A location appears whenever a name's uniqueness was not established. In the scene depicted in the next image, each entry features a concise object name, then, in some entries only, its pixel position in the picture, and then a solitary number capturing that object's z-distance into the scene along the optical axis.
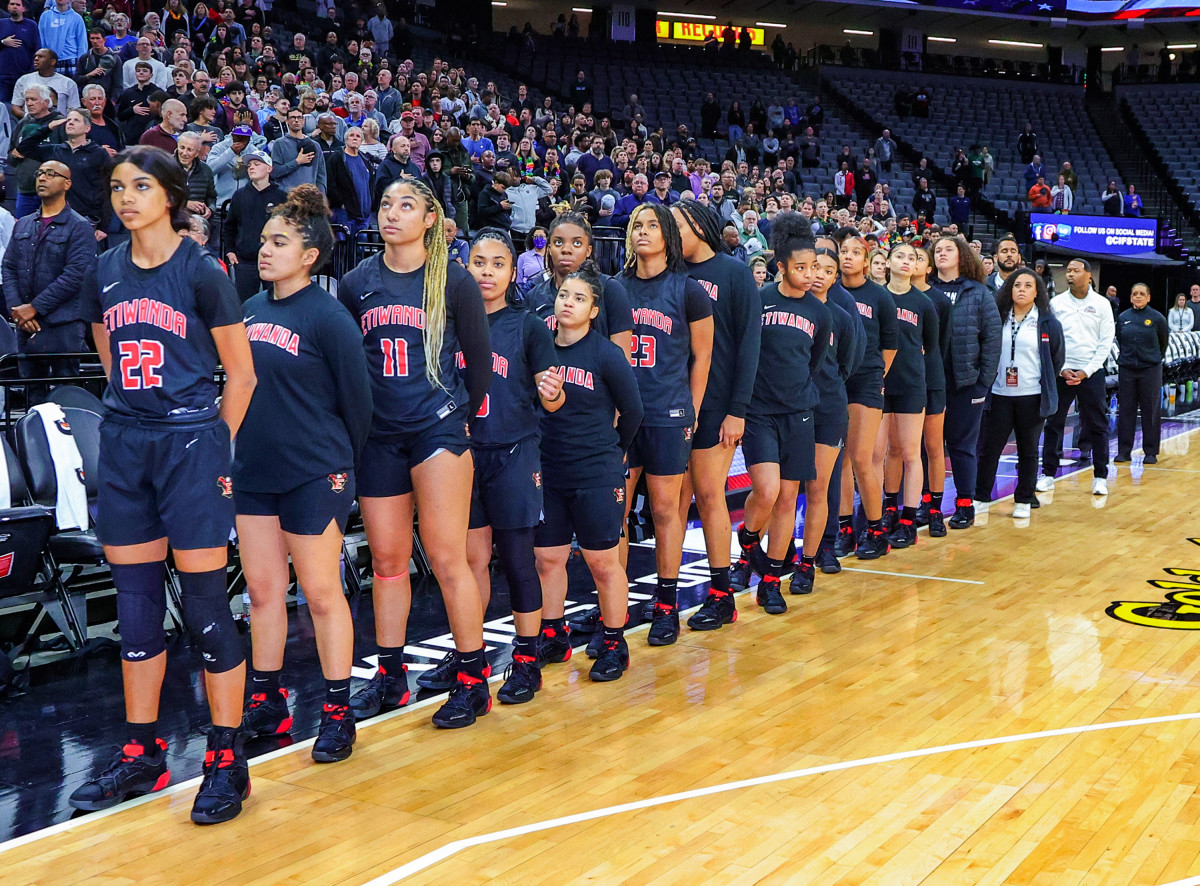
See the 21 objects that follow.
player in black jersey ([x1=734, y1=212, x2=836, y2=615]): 5.79
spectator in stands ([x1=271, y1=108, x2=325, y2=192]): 8.57
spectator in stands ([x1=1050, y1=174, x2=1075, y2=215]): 23.10
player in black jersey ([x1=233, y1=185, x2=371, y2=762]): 3.74
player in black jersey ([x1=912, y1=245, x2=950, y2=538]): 7.56
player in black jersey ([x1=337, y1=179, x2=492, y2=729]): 4.05
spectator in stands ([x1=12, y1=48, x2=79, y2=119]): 9.15
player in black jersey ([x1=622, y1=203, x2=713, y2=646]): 5.07
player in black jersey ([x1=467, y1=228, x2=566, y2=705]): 4.41
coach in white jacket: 9.30
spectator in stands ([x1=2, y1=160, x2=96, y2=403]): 6.62
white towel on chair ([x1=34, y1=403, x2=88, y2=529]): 5.12
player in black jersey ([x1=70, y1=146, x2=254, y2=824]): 3.39
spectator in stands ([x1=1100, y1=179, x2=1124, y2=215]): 22.98
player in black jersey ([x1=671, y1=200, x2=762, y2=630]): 5.28
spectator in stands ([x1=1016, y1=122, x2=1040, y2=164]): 26.53
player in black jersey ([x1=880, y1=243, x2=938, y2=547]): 7.23
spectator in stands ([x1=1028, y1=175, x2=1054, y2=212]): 22.91
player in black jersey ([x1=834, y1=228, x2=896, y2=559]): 6.79
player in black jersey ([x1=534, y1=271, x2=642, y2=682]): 4.64
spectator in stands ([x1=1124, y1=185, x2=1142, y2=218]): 23.84
